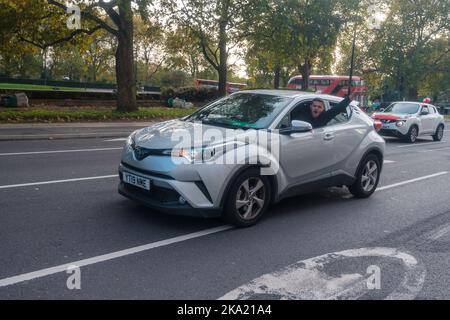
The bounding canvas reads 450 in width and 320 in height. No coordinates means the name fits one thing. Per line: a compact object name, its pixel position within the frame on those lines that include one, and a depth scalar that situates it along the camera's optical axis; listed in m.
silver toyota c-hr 5.05
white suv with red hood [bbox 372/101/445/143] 18.31
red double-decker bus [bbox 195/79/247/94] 68.95
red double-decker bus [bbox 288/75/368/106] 52.44
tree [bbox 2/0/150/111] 18.56
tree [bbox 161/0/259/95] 22.62
